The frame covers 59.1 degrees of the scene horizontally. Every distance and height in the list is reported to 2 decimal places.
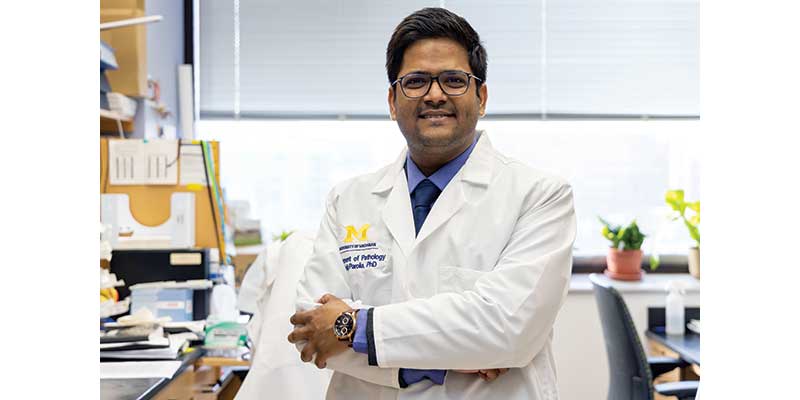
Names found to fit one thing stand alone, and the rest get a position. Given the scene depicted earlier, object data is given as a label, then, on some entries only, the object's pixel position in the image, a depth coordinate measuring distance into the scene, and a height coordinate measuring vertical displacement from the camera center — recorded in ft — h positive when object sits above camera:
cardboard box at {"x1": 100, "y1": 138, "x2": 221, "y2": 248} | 9.12 -0.17
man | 4.16 -0.44
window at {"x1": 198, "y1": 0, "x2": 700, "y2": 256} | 12.85 +2.31
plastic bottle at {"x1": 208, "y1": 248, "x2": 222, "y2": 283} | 8.89 -0.94
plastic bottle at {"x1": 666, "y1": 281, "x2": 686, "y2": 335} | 10.12 -1.76
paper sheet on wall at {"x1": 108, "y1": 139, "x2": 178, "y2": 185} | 9.11 +0.40
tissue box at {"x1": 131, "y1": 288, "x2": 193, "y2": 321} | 8.46 -1.32
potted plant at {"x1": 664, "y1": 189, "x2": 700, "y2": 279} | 11.76 -0.43
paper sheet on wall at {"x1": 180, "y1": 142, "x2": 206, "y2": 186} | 9.22 +0.36
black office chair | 7.75 -1.96
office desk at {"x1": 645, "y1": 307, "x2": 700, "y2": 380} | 8.66 -2.05
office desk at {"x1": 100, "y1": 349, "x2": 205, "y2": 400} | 5.41 -1.58
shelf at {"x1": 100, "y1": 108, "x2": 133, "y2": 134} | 9.62 +1.03
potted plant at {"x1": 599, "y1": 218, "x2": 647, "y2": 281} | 11.91 -1.04
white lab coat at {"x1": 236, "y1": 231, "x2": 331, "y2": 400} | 6.40 -1.52
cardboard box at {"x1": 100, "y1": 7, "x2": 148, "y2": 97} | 10.09 +1.90
